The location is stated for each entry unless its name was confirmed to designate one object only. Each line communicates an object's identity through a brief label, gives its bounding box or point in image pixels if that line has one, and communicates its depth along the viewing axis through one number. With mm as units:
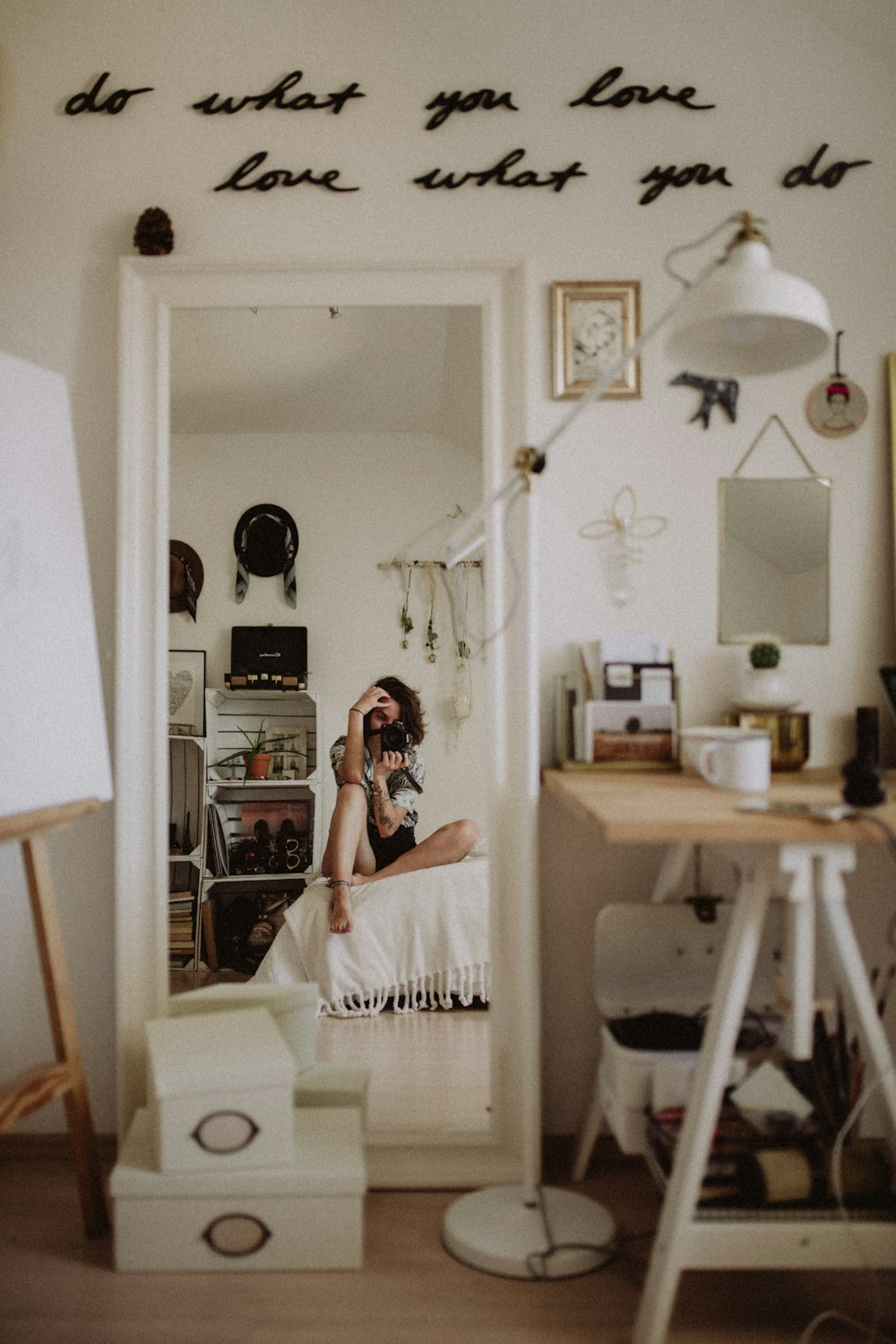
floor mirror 2162
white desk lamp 1509
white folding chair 2070
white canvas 1824
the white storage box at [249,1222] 1806
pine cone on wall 2150
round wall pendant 2236
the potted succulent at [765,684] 2119
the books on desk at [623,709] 2125
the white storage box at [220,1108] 1793
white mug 1714
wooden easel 1884
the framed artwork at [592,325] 2211
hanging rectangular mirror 2240
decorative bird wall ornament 2227
